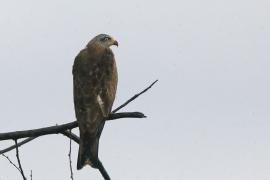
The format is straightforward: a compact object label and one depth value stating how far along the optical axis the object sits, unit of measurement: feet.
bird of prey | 49.24
